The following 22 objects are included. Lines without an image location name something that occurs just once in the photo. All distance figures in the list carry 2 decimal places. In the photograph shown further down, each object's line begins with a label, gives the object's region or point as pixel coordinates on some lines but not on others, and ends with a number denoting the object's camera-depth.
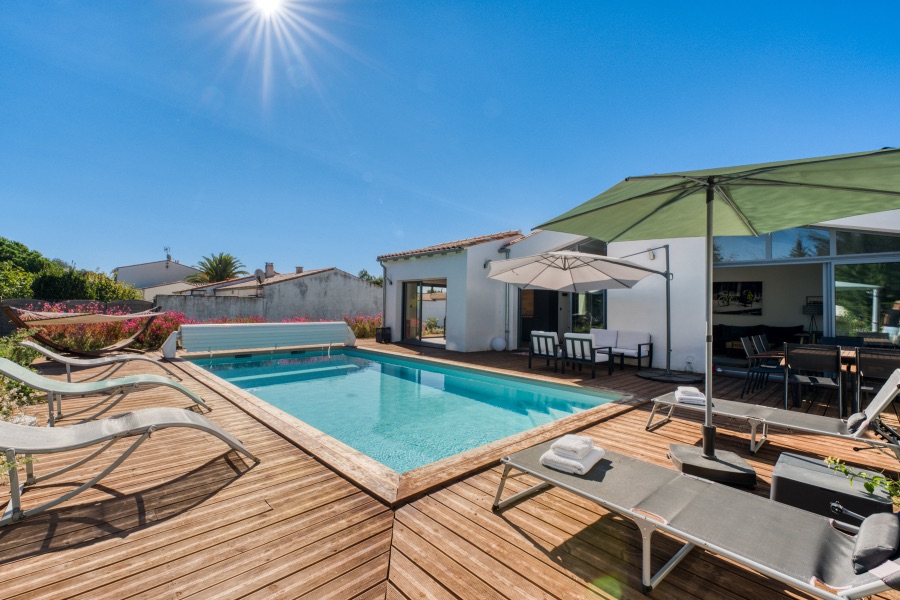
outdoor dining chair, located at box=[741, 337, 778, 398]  6.06
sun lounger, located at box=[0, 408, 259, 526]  2.29
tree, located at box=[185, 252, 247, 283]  32.69
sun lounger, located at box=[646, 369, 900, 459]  3.08
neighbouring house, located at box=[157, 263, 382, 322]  15.13
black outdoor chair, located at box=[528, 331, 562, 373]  8.19
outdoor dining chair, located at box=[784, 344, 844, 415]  4.78
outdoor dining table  4.93
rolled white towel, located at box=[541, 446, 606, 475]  2.38
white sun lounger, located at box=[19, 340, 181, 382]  5.33
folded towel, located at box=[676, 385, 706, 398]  4.36
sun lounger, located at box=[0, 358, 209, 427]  3.74
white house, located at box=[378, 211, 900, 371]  6.64
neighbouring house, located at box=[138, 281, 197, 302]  33.63
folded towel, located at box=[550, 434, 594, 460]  2.48
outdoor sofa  8.66
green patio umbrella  2.41
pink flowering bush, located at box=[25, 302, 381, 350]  9.24
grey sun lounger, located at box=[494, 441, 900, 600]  1.48
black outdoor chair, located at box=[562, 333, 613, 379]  7.65
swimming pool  5.01
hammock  7.15
